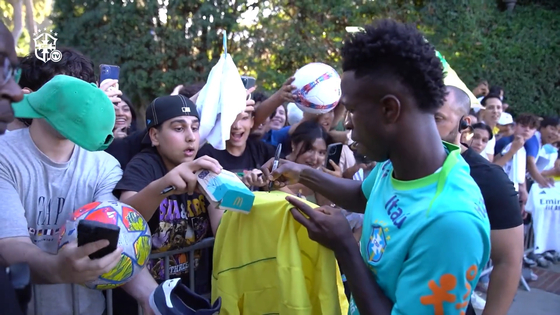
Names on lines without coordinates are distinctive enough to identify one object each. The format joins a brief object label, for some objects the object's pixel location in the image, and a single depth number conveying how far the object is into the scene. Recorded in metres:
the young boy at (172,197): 2.55
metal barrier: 2.23
